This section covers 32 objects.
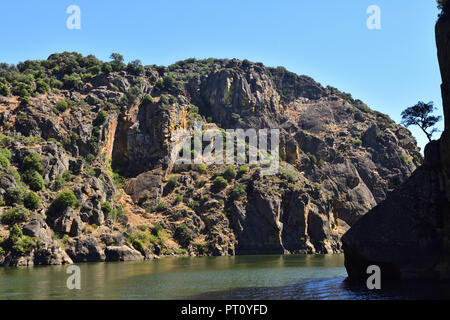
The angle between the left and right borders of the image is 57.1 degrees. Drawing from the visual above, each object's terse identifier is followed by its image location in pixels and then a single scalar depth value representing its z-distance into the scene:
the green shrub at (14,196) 68.25
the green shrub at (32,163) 78.31
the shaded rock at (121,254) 76.56
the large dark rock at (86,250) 71.44
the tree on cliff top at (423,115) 56.97
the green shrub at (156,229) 95.81
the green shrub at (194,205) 107.88
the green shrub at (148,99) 127.25
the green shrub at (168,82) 141.62
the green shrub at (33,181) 76.31
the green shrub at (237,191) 109.81
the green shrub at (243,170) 118.88
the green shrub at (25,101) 98.50
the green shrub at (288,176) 116.56
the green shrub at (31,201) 70.50
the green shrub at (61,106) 106.88
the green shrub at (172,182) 112.50
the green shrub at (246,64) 173.00
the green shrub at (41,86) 111.19
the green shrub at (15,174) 72.53
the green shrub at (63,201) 75.38
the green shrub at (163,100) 128.75
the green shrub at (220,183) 113.13
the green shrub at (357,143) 157.38
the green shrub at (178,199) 107.97
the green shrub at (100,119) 111.25
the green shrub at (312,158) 144.25
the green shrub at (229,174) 117.00
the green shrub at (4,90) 102.25
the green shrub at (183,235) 98.12
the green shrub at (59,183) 81.06
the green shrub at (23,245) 61.22
